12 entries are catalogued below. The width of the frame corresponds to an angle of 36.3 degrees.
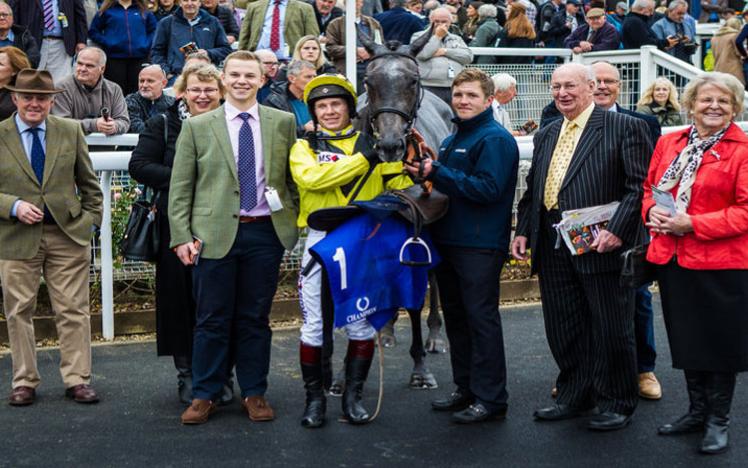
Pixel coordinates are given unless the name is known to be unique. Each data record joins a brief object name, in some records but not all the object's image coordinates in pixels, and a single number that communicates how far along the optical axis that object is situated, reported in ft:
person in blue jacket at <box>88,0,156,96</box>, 39.55
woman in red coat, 18.84
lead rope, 20.83
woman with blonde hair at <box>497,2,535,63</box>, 51.24
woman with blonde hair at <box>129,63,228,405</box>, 21.95
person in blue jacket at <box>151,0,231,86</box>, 38.52
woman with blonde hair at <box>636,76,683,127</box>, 37.14
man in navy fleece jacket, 21.03
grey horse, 21.07
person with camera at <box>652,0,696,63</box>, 52.44
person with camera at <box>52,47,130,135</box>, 30.71
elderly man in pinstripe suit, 20.52
